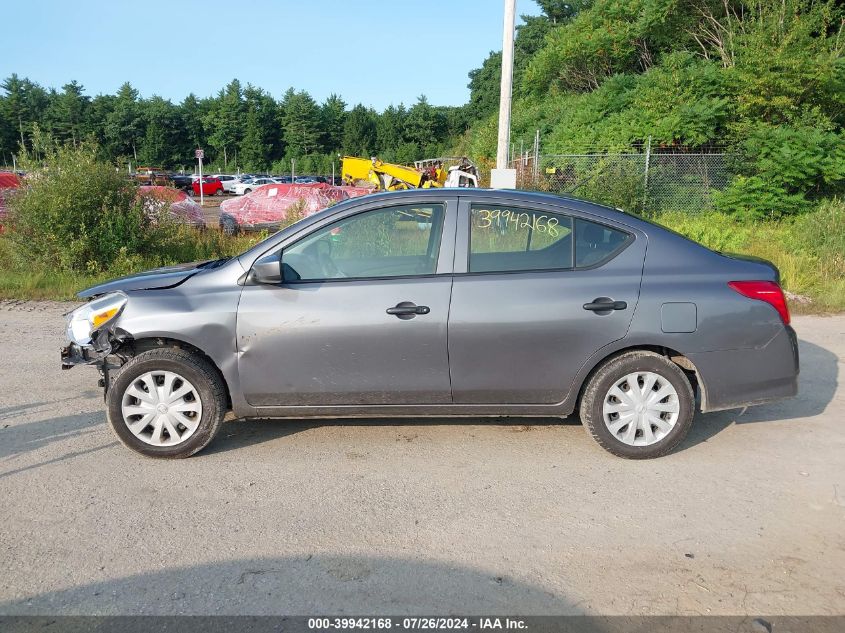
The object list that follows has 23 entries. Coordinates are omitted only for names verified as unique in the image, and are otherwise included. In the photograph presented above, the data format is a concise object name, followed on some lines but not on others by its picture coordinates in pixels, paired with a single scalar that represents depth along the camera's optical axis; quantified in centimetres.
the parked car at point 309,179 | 5534
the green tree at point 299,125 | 8469
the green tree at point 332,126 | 8925
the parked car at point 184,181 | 4975
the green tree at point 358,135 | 8600
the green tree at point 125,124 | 7962
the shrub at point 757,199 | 1664
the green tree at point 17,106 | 7644
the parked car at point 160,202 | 1174
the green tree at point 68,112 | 7769
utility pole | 1226
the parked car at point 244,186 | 5107
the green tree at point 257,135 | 8431
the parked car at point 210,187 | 5079
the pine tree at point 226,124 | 8481
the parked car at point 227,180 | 5186
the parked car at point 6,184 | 1145
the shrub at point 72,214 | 1079
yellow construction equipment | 2194
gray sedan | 446
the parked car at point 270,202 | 2145
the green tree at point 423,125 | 8481
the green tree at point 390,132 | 8581
